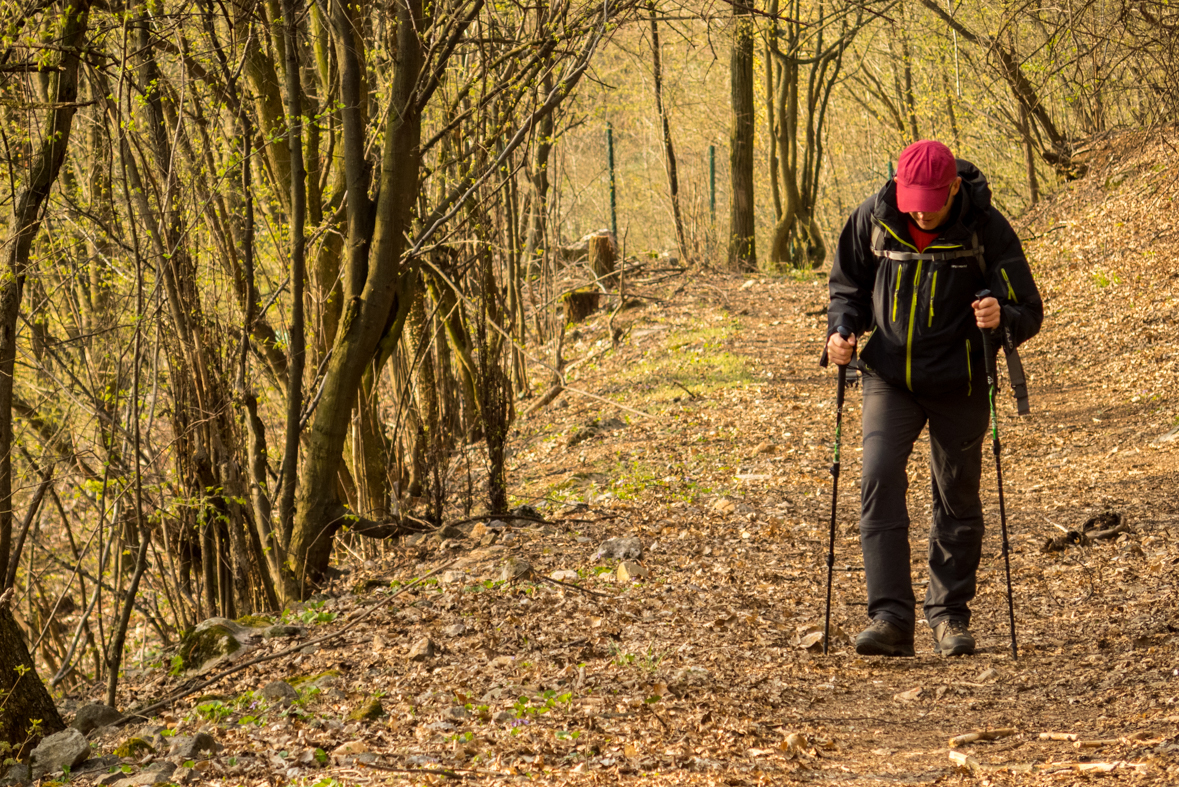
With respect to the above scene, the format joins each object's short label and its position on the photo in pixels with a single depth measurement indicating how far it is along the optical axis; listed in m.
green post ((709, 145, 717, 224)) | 43.97
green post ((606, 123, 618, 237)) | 38.81
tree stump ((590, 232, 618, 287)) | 34.56
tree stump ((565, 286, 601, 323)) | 34.16
